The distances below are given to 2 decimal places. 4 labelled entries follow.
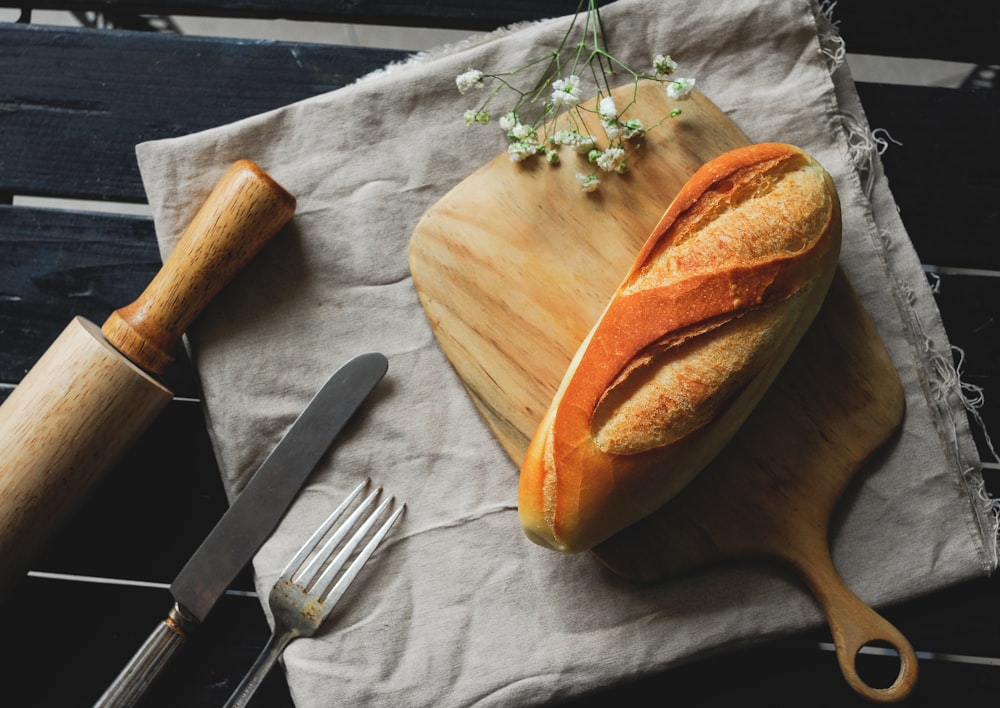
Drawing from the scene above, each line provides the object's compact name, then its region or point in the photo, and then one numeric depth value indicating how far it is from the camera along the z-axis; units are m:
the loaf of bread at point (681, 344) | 0.68
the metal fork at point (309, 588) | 0.72
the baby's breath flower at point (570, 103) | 0.73
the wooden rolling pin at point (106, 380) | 0.70
